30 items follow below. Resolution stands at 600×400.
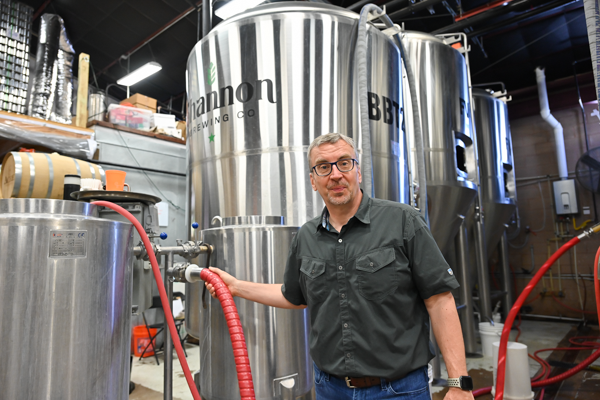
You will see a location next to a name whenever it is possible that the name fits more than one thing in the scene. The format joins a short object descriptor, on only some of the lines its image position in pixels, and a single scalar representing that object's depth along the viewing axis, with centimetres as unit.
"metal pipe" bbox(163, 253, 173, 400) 177
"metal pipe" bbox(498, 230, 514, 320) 601
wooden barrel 347
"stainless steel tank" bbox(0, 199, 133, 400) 113
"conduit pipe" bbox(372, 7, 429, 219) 280
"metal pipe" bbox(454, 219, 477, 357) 458
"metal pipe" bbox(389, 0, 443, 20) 520
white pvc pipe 677
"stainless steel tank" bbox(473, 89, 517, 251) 584
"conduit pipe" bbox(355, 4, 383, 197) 237
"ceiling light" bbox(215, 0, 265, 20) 518
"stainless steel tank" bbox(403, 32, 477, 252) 415
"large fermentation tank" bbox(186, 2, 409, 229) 264
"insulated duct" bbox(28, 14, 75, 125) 573
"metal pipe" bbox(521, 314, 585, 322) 659
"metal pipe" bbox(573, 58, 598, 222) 661
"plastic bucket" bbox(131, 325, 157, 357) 447
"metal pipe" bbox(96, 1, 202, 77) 655
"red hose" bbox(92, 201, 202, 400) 145
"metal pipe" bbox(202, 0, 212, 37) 439
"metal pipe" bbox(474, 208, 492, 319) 505
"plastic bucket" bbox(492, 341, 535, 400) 293
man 131
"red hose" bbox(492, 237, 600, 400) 279
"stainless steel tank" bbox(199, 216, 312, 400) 185
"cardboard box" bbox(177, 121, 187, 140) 668
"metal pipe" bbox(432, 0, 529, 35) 509
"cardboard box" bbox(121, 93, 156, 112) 621
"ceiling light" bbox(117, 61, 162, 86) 709
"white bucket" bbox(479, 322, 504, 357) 454
